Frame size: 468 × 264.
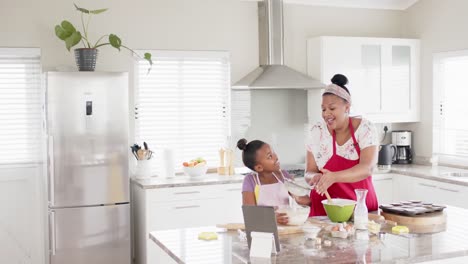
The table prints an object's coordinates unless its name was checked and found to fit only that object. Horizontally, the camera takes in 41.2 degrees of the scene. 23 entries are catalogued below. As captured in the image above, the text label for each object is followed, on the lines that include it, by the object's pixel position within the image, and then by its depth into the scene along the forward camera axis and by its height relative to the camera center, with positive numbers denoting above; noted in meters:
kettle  6.15 -0.37
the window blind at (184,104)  5.70 +0.15
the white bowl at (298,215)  3.08 -0.48
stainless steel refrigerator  4.89 -0.36
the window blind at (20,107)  5.29 +0.13
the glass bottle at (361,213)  3.04 -0.46
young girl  3.28 -0.32
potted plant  5.00 +0.65
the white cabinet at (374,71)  6.02 +0.47
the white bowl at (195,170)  5.43 -0.44
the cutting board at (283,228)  3.02 -0.54
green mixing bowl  3.17 -0.47
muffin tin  3.22 -0.48
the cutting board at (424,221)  3.12 -0.54
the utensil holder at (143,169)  5.40 -0.42
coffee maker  6.49 -0.31
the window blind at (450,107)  6.03 +0.11
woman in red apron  3.52 -0.19
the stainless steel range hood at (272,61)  5.58 +0.55
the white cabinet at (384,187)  5.98 -0.66
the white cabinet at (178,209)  5.15 -0.75
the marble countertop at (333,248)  2.60 -0.58
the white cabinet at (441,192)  5.16 -0.65
